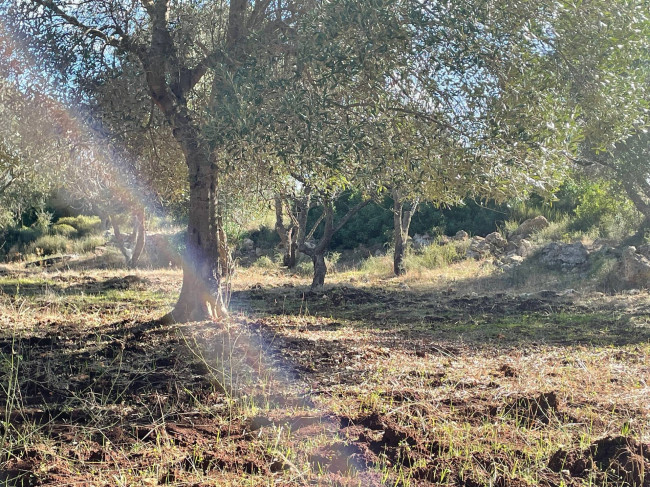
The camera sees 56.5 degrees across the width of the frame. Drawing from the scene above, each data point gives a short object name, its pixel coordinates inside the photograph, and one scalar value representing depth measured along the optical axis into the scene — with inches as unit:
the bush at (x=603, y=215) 780.0
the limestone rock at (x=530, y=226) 956.6
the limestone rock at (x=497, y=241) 902.9
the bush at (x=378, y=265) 877.2
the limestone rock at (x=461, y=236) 1018.8
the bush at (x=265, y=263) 987.9
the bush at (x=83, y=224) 1282.0
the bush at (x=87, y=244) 1104.2
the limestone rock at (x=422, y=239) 1130.0
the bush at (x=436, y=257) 847.1
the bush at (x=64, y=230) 1226.6
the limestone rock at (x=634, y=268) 532.1
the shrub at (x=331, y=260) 965.8
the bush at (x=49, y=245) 1130.0
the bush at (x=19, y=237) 1149.4
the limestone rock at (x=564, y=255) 675.4
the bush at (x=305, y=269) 871.4
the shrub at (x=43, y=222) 1179.3
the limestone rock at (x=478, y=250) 848.5
